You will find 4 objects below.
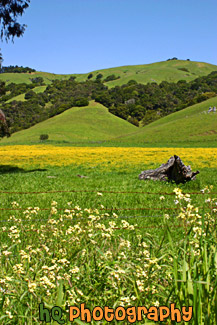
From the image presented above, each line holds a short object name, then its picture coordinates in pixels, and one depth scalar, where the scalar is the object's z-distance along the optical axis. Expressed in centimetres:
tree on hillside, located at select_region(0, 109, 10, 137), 2524
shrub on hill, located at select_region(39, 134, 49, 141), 10426
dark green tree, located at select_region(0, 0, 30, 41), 2375
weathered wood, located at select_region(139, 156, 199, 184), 1778
